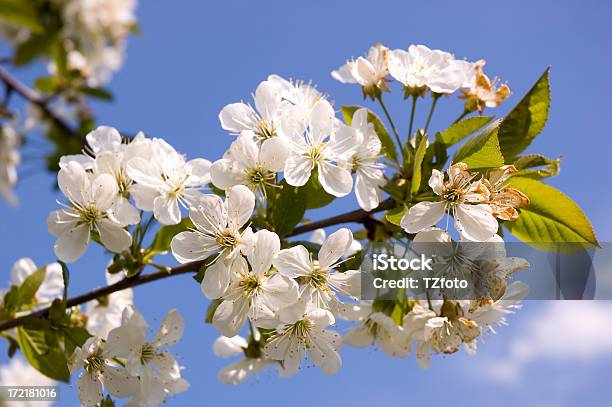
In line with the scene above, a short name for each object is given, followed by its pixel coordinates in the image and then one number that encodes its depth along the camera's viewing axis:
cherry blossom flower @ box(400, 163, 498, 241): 0.52
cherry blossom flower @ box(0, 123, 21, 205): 0.95
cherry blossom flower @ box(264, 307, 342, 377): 0.53
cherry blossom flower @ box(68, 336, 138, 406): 0.55
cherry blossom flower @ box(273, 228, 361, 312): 0.52
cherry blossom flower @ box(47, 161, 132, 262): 0.54
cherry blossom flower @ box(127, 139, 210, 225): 0.54
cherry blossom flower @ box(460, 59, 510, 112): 0.58
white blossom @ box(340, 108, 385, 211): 0.54
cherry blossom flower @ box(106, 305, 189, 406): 0.55
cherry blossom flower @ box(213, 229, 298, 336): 0.51
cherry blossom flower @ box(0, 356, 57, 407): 0.86
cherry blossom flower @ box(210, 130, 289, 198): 0.54
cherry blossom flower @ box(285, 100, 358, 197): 0.54
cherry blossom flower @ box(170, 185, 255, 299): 0.52
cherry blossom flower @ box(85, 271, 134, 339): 0.61
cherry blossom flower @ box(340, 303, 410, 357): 0.57
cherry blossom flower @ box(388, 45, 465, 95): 0.57
